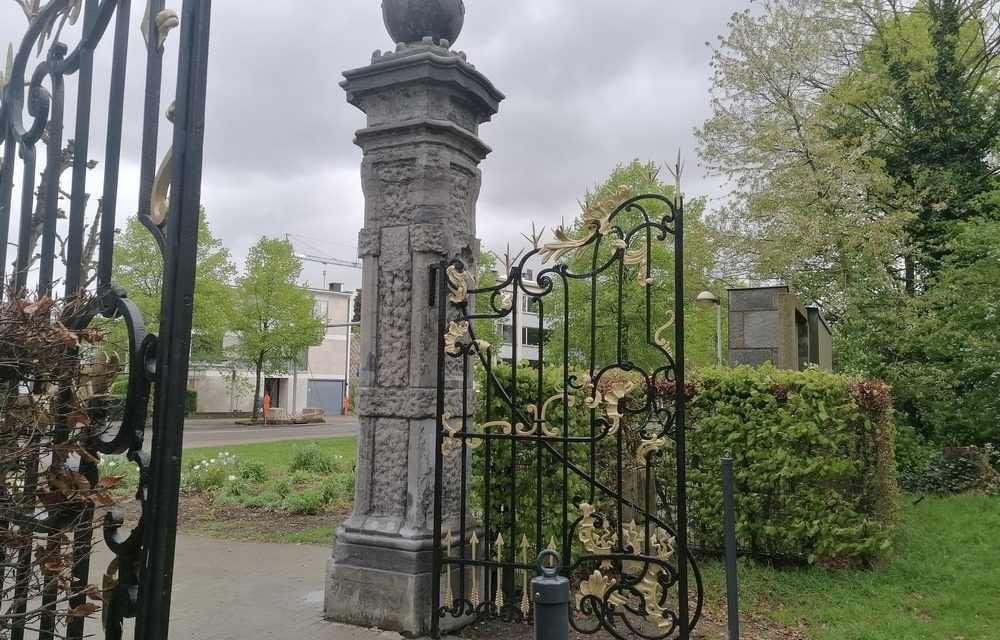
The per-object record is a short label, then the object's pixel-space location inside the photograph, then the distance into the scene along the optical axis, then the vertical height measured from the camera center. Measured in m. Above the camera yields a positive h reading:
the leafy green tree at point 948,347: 12.29 +0.94
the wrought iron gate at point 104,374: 1.57 +0.01
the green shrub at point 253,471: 11.27 -1.47
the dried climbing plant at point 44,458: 1.54 -0.19
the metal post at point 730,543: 3.88 -0.86
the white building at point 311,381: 40.27 +0.04
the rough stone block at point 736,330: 9.33 +0.83
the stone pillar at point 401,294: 4.75 +0.65
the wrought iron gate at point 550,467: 4.18 -0.66
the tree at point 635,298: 18.53 +2.56
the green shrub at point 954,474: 10.34 -1.20
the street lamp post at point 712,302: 14.70 +2.02
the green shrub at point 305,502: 9.36 -1.63
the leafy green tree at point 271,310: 30.47 +3.22
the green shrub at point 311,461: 12.26 -1.40
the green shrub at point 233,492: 9.92 -1.65
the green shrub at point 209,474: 10.91 -1.51
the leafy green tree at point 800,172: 15.91 +5.46
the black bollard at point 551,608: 3.00 -0.96
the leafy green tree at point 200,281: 24.52 +3.71
